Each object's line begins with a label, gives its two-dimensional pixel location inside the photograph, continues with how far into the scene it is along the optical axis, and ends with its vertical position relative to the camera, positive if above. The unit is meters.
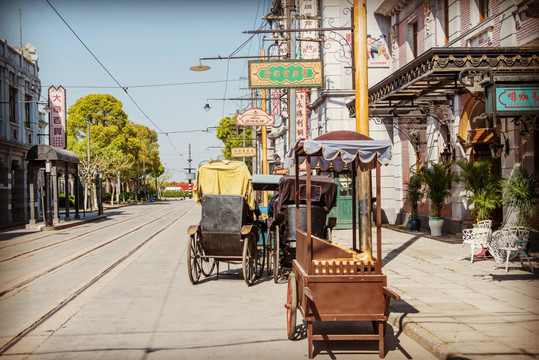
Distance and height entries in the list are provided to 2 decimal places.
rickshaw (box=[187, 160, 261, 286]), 10.34 -0.97
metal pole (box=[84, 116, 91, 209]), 48.25 +0.43
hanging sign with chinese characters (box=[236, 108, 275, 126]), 24.16 +2.95
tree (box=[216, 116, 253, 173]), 76.62 +7.39
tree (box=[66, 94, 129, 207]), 58.72 +7.36
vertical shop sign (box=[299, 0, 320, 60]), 25.69 +7.42
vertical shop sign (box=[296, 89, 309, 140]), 27.83 +3.67
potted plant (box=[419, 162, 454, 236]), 17.45 -0.29
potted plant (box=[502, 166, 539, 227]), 11.34 -0.38
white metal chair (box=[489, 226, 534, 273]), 10.48 -1.29
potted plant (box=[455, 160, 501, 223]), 13.43 -0.24
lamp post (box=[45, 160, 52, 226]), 26.14 -0.32
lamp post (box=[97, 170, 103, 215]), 37.38 -0.68
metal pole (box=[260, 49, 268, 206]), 30.62 +1.95
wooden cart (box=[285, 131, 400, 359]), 6.08 -1.17
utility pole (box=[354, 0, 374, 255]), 10.45 +1.72
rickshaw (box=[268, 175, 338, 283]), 10.45 -0.64
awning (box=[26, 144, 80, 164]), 27.38 +1.80
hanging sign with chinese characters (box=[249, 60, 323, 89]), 13.49 +2.72
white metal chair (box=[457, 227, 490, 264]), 12.09 -1.37
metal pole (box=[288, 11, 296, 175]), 16.83 +2.45
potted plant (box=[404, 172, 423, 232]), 18.95 -0.65
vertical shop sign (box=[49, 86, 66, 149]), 33.03 +4.32
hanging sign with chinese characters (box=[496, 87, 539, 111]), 9.27 +1.34
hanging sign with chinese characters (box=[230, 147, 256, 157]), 33.69 +2.01
